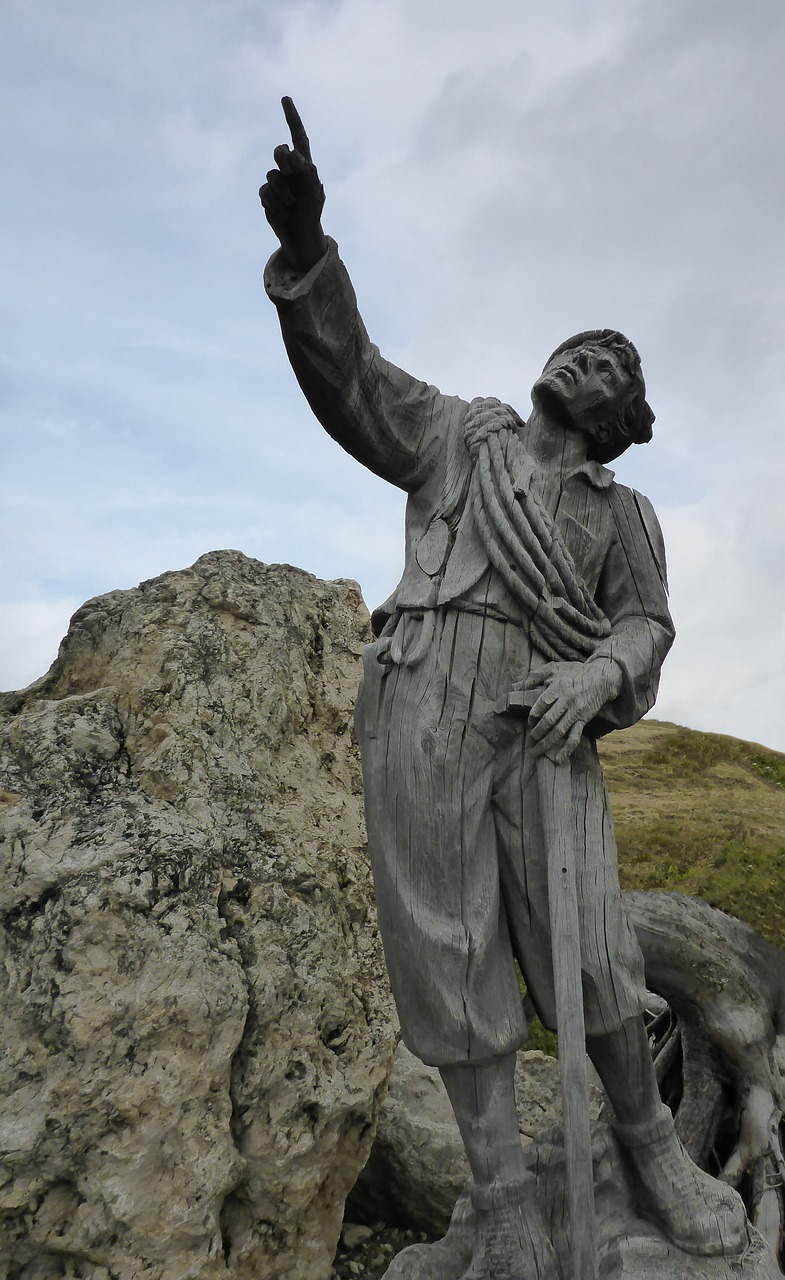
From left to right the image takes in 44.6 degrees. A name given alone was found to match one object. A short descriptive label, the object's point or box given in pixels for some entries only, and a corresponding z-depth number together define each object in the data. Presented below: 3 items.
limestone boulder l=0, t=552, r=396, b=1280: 3.32
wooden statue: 2.51
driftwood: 4.37
